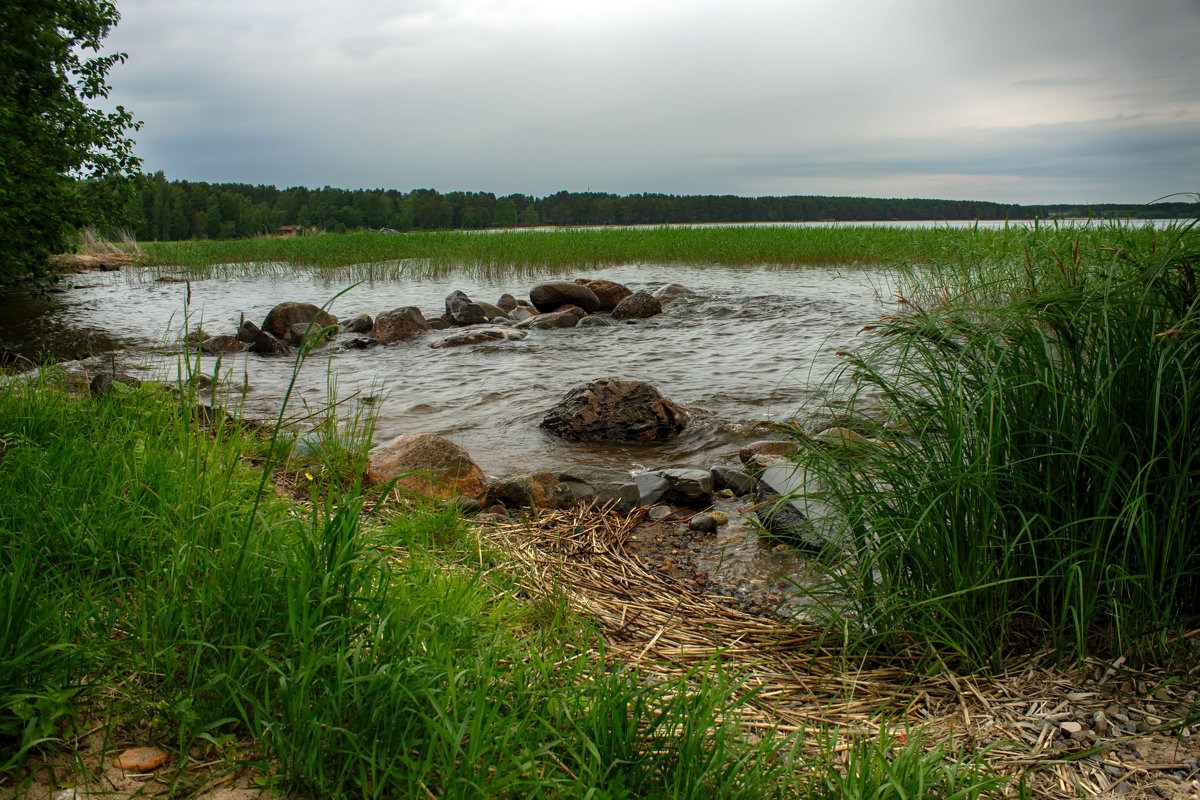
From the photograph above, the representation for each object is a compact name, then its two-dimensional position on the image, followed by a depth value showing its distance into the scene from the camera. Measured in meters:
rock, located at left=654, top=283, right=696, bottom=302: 15.46
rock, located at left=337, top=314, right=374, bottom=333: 12.34
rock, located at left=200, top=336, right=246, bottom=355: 10.77
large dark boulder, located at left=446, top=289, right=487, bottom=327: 13.06
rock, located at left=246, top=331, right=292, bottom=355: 10.84
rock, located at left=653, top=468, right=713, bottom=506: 4.37
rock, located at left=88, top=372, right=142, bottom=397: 5.38
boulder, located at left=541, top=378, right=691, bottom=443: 5.98
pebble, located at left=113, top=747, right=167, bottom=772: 1.48
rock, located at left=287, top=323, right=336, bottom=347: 11.35
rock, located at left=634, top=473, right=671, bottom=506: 4.32
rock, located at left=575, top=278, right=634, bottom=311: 14.86
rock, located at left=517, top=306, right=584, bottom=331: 12.87
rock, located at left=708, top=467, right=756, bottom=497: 4.61
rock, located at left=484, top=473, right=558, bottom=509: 4.11
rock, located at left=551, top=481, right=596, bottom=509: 4.18
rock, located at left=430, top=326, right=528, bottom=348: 11.16
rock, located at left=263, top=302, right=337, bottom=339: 11.68
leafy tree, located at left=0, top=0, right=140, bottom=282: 8.88
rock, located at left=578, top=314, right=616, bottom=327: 13.06
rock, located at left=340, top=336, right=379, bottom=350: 11.17
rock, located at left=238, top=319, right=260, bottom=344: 10.97
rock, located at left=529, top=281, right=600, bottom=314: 14.26
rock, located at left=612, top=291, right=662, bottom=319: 13.73
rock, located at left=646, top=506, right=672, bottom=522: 4.16
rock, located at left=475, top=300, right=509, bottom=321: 13.59
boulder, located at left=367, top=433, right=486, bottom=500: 4.19
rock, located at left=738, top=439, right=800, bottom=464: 5.23
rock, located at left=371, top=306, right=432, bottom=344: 11.71
